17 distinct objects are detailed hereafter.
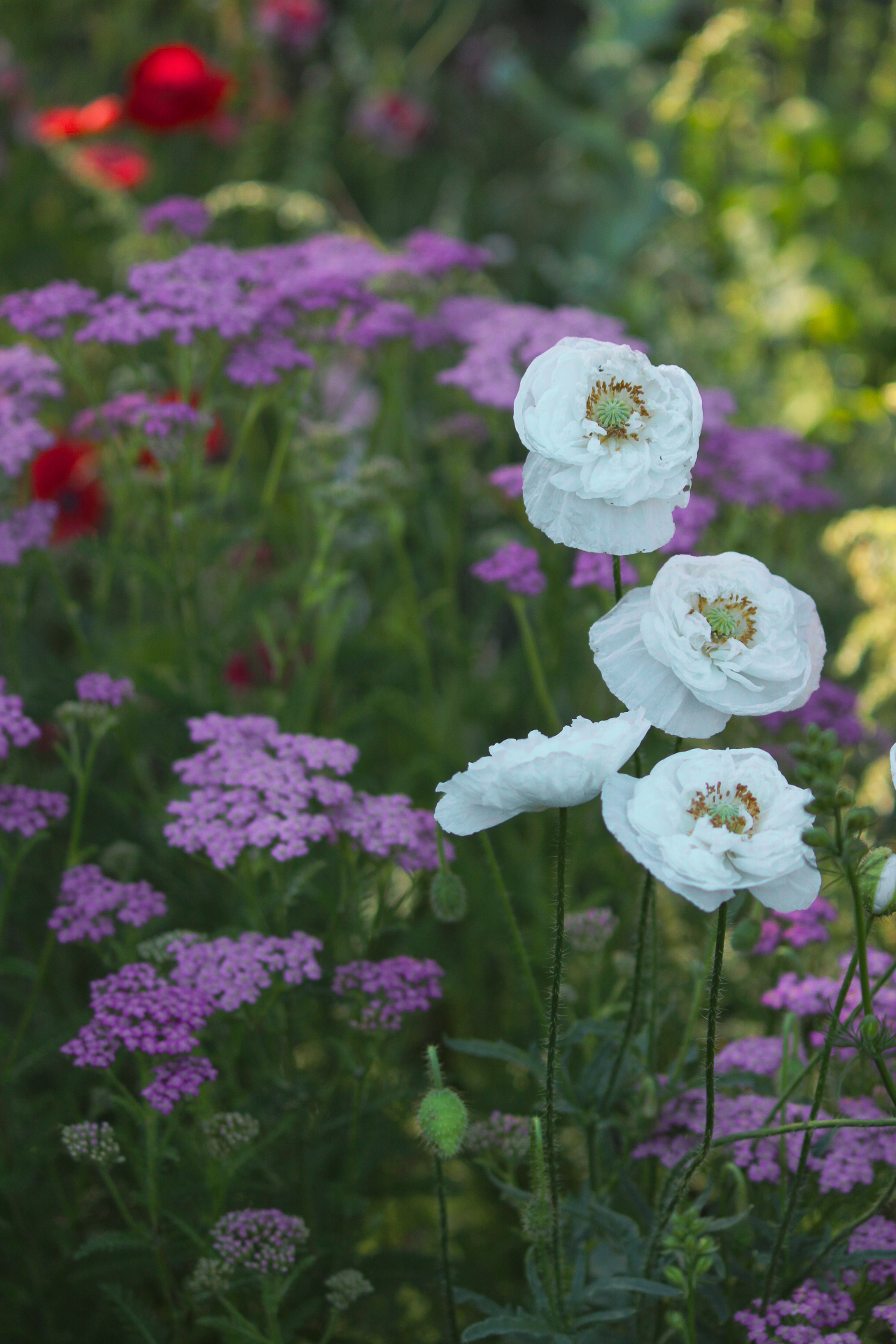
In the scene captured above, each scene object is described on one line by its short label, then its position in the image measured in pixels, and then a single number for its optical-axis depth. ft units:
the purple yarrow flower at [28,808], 4.42
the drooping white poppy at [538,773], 3.94
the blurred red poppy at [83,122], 9.15
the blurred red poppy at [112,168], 9.78
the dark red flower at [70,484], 6.87
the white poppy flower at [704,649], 4.02
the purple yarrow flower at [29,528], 4.78
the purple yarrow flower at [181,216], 5.46
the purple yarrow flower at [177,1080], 4.17
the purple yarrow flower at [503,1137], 4.33
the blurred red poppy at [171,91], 9.25
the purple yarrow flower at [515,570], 4.73
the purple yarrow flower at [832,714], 5.04
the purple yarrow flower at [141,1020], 4.20
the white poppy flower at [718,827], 3.90
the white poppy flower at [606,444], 4.04
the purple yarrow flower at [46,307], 4.82
